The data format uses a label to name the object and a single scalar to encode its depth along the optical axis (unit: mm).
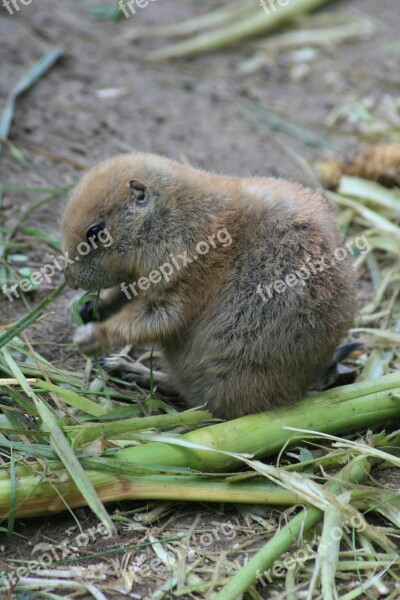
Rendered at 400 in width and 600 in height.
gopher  4957
